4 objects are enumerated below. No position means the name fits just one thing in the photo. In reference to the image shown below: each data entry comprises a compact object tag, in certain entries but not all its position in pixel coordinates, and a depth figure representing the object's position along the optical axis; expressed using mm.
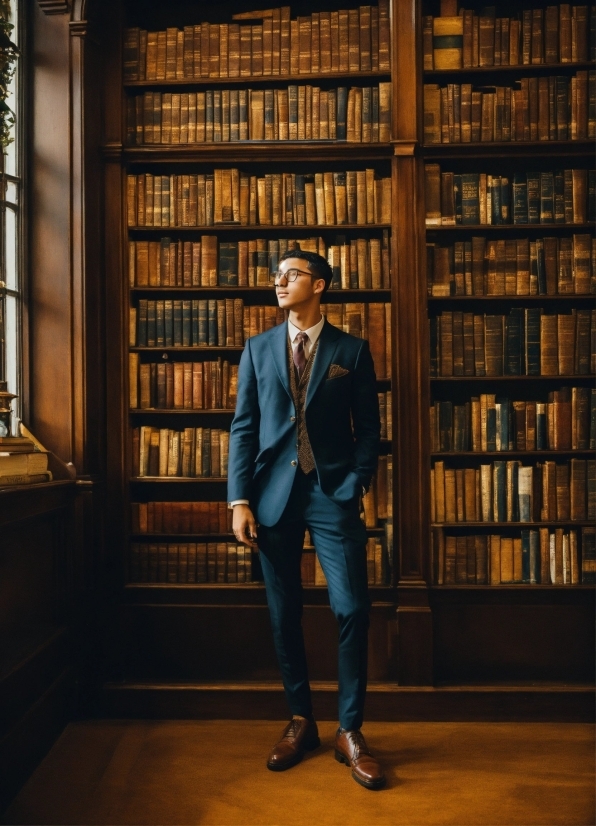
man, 2551
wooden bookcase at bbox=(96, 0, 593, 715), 3064
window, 2982
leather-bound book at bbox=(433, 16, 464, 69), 3111
